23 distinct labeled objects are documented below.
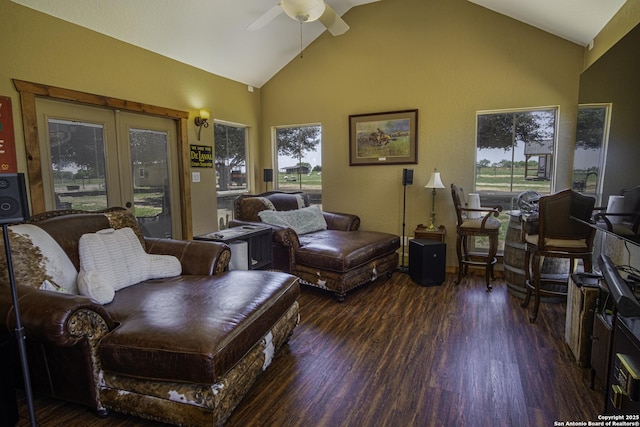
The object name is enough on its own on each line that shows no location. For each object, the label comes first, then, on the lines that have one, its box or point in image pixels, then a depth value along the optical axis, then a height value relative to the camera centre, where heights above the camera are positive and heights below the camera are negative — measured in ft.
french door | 9.72 +0.38
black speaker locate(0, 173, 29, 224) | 4.50 -0.31
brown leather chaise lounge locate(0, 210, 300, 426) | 5.04 -2.60
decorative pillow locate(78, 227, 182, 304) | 6.53 -1.93
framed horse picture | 14.37 +1.48
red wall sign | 8.39 +0.85
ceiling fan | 8.91 +4.44
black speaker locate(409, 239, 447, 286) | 12.23 -3.17
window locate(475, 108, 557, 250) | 12.57 +0.66
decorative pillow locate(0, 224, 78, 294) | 6.07 -1.57
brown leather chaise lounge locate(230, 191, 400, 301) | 10.88 -2.59
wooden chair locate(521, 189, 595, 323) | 8.68 -1.55
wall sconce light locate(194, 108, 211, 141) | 13.69 +2.19
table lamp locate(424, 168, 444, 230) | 13.22 -0.51
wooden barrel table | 10.39 -2.90
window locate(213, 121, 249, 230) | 15.44 +0.43
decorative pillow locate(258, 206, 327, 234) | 12.42 -1.72
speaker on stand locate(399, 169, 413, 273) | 13.52 -0.82
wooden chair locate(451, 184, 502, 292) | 11.79 -1.92
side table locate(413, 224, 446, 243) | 13.35 -2.35
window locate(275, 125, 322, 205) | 16.61 +0.68
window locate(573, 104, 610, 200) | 8.38 +0.66
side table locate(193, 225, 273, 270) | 9.89 -2.04
